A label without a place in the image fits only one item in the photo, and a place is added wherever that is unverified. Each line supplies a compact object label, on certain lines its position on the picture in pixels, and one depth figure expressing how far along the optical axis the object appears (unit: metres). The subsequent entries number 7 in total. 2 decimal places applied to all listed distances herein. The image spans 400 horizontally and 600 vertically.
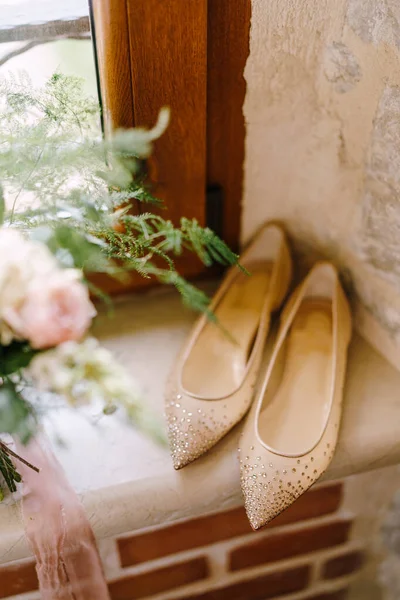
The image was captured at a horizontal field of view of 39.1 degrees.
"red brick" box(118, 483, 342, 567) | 0.86
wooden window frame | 0.79
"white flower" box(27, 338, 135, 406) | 0.51
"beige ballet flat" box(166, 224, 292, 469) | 0.79
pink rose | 0.43
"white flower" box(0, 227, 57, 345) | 0.44
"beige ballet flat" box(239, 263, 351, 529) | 0.74
